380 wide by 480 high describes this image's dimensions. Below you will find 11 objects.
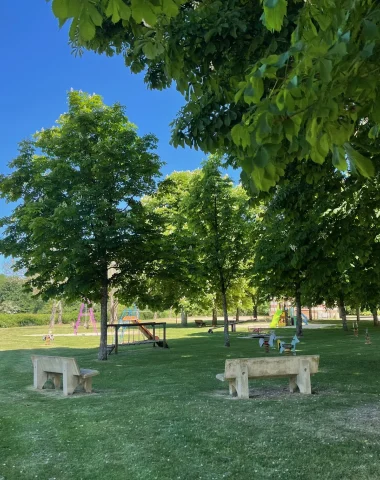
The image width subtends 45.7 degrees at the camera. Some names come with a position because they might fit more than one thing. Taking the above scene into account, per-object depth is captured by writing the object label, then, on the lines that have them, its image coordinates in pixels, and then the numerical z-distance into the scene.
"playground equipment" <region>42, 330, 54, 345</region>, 27.94
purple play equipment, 39.42
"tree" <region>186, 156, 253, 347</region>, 22.17
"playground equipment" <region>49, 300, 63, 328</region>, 56.72
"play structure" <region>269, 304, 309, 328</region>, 46.36
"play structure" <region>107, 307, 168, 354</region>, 19.38
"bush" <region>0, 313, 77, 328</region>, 53.59
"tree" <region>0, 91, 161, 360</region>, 14.93
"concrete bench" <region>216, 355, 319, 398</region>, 7.89
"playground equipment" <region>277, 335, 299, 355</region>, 14.04
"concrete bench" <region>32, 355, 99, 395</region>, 8.88
